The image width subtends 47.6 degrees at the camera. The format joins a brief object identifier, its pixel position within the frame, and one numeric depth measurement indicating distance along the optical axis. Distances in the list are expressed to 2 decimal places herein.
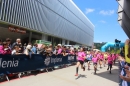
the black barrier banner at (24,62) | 6.95
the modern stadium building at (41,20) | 24.05
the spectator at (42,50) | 10.47
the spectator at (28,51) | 8.56
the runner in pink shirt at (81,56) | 9.98
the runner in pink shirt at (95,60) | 12.05
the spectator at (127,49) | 3.48
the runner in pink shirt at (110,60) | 13.22
